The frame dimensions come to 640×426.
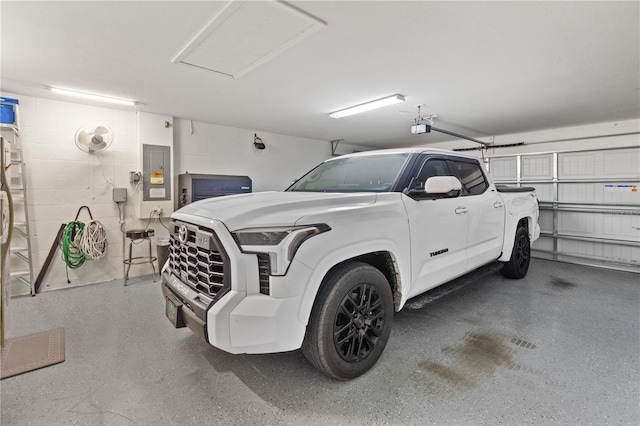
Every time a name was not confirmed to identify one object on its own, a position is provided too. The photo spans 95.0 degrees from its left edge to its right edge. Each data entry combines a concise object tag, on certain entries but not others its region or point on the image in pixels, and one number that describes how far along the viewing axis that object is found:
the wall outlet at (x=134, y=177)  4.84
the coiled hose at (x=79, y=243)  4.26
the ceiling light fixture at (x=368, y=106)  4.12
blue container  3.77
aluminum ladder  4.00
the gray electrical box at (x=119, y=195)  4.71
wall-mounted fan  4.43
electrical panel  4.96
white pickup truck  1.63
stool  4.46
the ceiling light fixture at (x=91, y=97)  3.84
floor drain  2.53
